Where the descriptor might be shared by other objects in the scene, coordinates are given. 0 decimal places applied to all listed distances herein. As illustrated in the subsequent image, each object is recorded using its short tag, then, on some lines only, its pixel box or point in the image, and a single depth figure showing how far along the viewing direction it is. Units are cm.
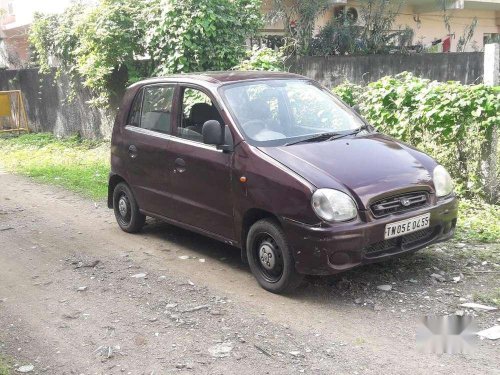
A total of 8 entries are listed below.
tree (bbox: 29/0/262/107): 1093
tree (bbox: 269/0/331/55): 1296
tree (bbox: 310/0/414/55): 1319
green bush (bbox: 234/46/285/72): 960
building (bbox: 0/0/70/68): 2119
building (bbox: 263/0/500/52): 1661
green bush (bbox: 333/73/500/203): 693
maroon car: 467
